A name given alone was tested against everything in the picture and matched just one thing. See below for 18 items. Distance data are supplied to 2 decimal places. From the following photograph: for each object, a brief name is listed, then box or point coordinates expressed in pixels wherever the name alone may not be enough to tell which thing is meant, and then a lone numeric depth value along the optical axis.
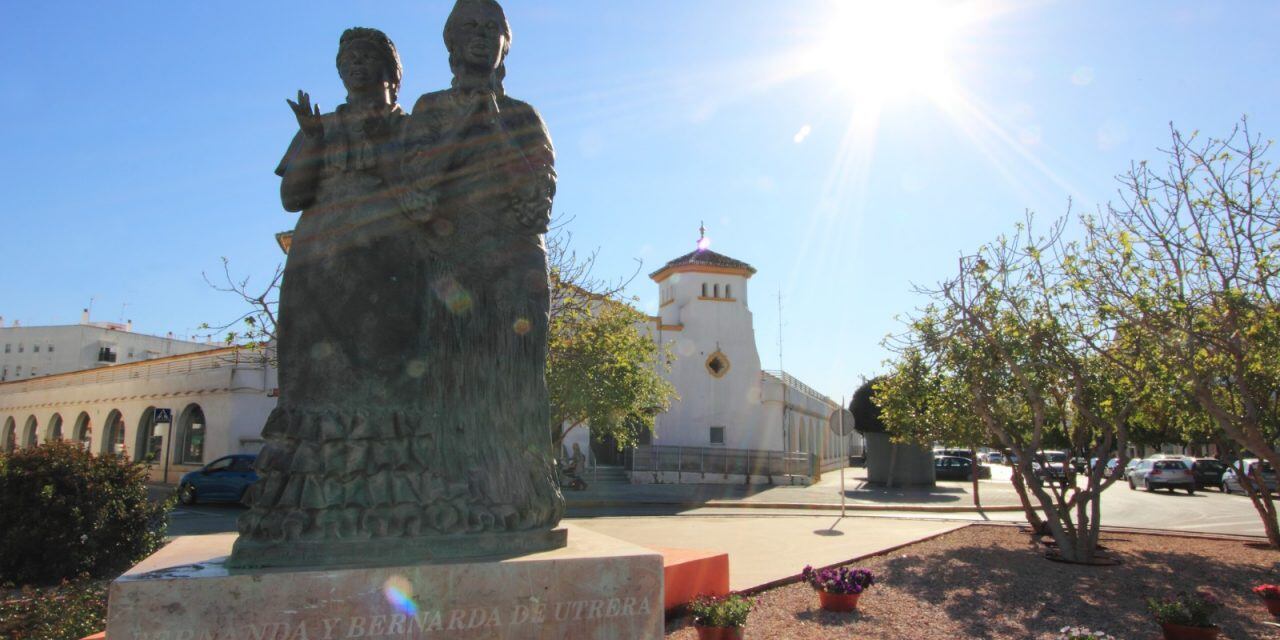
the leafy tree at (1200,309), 7.94
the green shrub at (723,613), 5.27
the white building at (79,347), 62.88
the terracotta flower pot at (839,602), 6.72
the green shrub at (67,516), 7.07
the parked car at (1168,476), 27.80
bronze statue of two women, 3.13
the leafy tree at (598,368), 17.80
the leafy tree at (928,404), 12.32
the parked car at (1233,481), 24.23
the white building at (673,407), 24.78
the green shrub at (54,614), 5.11
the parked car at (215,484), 17.97
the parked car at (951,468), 35.06
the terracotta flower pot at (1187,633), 5.77
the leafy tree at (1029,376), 10.11
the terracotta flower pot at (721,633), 5.24
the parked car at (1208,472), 29.91
